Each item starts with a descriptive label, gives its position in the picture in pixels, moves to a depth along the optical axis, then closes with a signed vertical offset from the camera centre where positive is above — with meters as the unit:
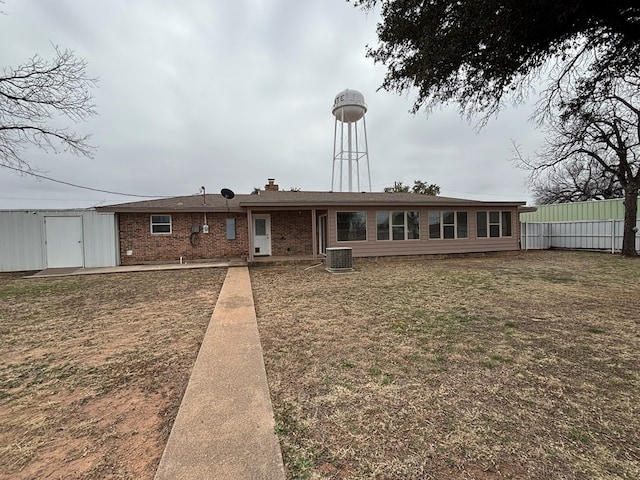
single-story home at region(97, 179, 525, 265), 12.40 +0.21
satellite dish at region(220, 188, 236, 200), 12.84 +1.70
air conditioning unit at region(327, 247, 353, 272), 10.29 -0.92
